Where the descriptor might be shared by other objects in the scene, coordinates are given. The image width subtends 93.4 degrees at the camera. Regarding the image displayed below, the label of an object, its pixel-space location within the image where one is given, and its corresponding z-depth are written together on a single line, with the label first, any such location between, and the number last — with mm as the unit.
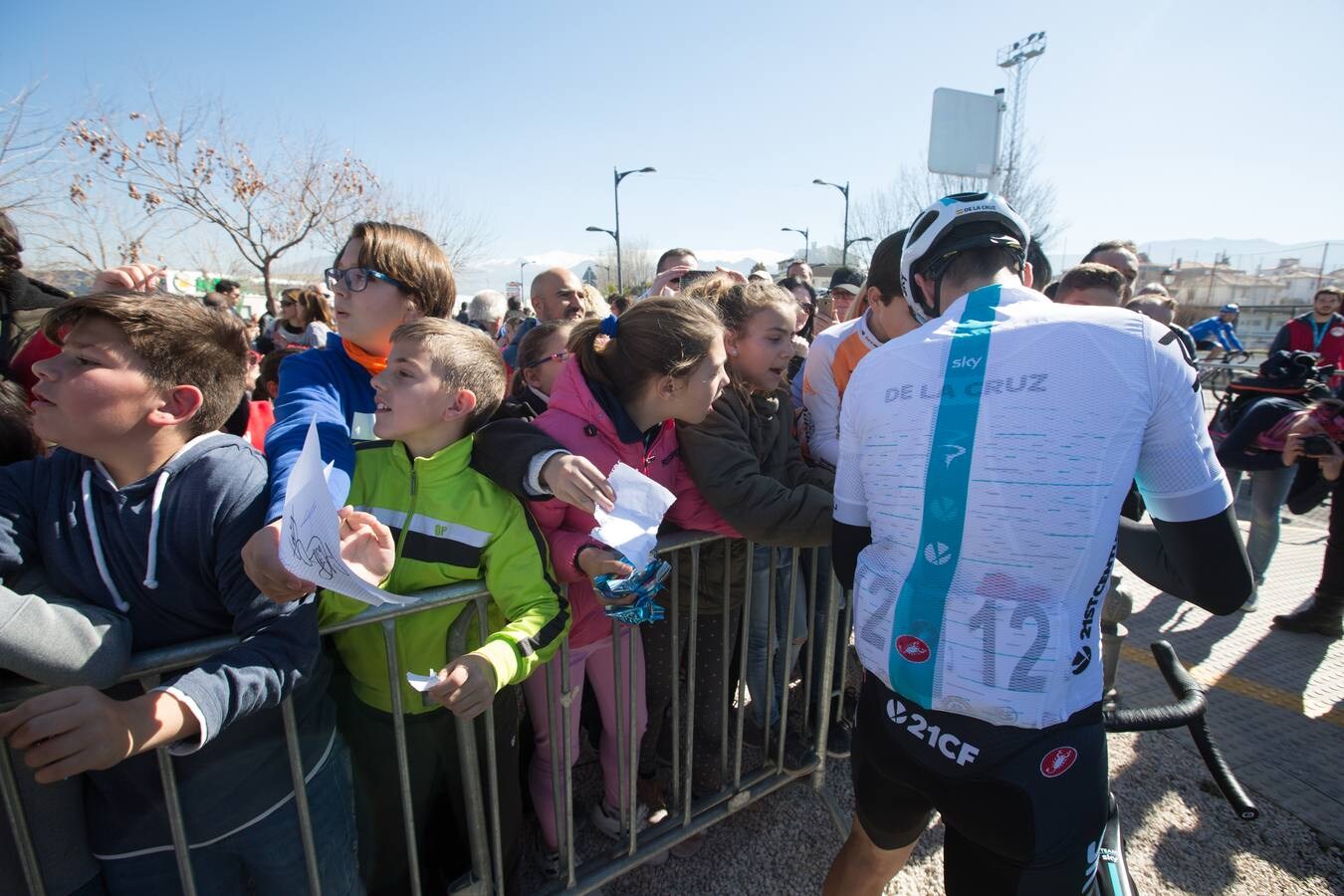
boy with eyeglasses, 1599
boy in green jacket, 1678
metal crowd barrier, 1308
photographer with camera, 2883
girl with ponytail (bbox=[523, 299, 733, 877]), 1996
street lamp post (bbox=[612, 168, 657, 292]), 28641
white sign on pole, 13766
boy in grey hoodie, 1296
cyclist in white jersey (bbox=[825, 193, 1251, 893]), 1266
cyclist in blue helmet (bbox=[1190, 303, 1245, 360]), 10727
